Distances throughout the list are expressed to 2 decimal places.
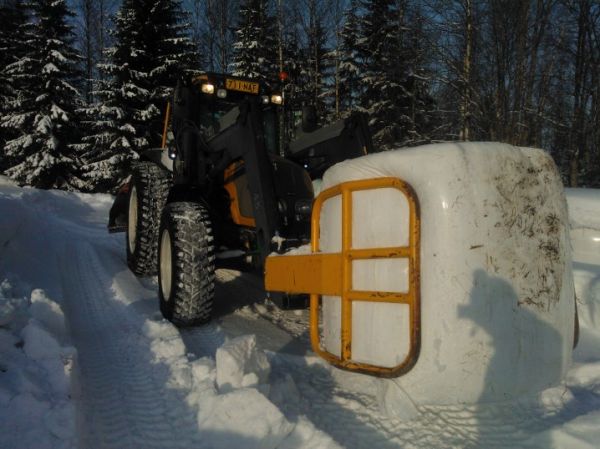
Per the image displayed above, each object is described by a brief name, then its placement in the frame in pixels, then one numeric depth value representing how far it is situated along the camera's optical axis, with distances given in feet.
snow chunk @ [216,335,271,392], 8.87
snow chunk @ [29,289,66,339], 11.56
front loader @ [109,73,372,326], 13.05
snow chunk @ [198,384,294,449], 7.39
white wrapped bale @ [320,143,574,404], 7.55
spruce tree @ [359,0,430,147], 59.88
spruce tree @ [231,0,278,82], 74.02
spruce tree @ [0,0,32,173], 75.46
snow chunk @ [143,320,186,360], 11.02
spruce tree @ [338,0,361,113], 70.23
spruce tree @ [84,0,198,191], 67.26
